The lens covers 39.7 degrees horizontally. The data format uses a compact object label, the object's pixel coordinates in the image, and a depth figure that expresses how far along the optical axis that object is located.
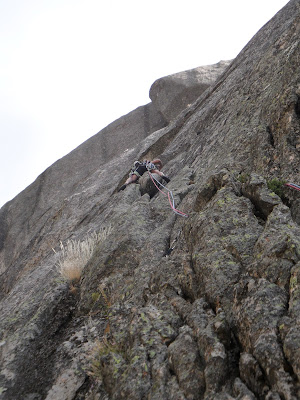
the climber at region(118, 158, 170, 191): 12.44
